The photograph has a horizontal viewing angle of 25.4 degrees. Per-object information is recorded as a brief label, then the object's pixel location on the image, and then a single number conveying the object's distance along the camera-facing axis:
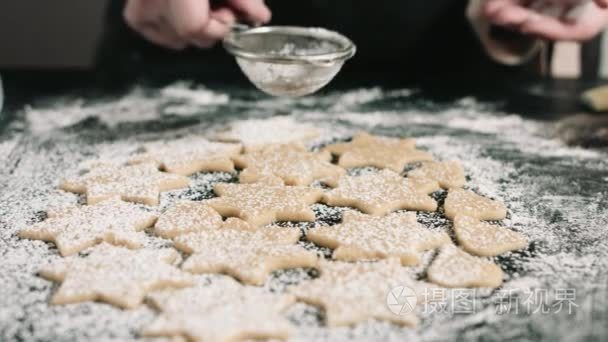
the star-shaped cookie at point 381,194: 0.71
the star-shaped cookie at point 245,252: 0.64
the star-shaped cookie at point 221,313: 0.60
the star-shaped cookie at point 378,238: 0.66
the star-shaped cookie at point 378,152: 0.78
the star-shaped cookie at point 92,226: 0.67
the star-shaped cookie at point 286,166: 0.75
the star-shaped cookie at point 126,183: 0.72
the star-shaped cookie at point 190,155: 0.77
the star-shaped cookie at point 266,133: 0.81
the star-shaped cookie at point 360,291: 0.61
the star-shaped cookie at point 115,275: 0.62
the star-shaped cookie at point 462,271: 0.64
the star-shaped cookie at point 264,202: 0.70
